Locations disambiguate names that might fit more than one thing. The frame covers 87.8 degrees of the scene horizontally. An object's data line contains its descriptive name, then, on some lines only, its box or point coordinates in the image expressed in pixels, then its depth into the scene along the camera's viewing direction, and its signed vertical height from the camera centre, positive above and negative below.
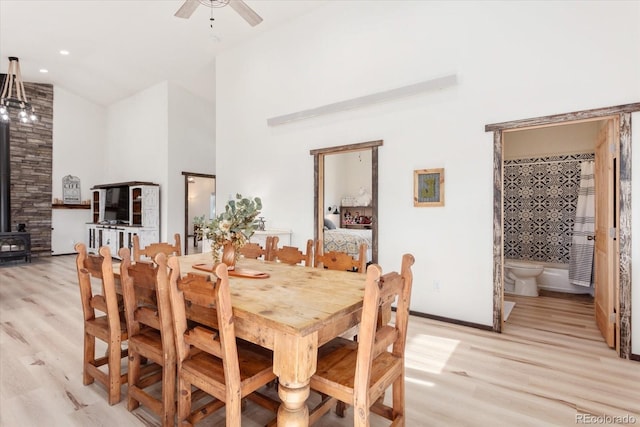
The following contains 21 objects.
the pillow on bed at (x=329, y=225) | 7.88 -0.31
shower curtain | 4.67 -0.29
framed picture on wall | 3.63 +0.27
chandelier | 6.35 +2.53
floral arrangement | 2.25 -0.09
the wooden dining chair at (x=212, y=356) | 1.42 -0.74
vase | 2.31 -0.30
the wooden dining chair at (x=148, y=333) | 1.77 -0.72
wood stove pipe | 7.18 +0.65
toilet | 4.68 -0.94
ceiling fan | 3.01 +1.89
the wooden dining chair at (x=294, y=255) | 2.81 -0.37
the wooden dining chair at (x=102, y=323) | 2.00 -0.74
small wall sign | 8.33 +0.53
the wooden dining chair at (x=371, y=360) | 1.39 -0.75
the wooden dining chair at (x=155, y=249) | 2.78 -0.33
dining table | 1.35 -0.46
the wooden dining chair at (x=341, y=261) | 2.47 -0.38
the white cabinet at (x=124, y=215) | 7.12 -0.08
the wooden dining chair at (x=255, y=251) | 3.02 -0.36
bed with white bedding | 5.59 -0.51
